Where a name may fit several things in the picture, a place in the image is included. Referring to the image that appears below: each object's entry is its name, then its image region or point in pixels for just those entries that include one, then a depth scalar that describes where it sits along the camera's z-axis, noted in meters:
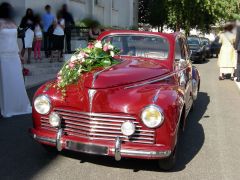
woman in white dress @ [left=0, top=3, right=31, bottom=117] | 7.32
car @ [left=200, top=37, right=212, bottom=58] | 24.64
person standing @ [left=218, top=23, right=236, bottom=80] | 13.97
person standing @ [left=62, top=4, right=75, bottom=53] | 12.67
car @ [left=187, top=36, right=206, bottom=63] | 21.73
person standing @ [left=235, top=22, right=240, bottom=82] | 13.36
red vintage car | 4.45
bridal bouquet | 4.94
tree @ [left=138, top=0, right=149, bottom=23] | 42.88
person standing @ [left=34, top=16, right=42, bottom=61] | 12.53
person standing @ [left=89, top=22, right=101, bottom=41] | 15.42
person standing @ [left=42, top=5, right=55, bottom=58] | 12.51
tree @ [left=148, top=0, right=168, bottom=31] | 36.69
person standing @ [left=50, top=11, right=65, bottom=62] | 13.12
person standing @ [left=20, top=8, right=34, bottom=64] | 11.51
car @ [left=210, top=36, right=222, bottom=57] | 28.17
